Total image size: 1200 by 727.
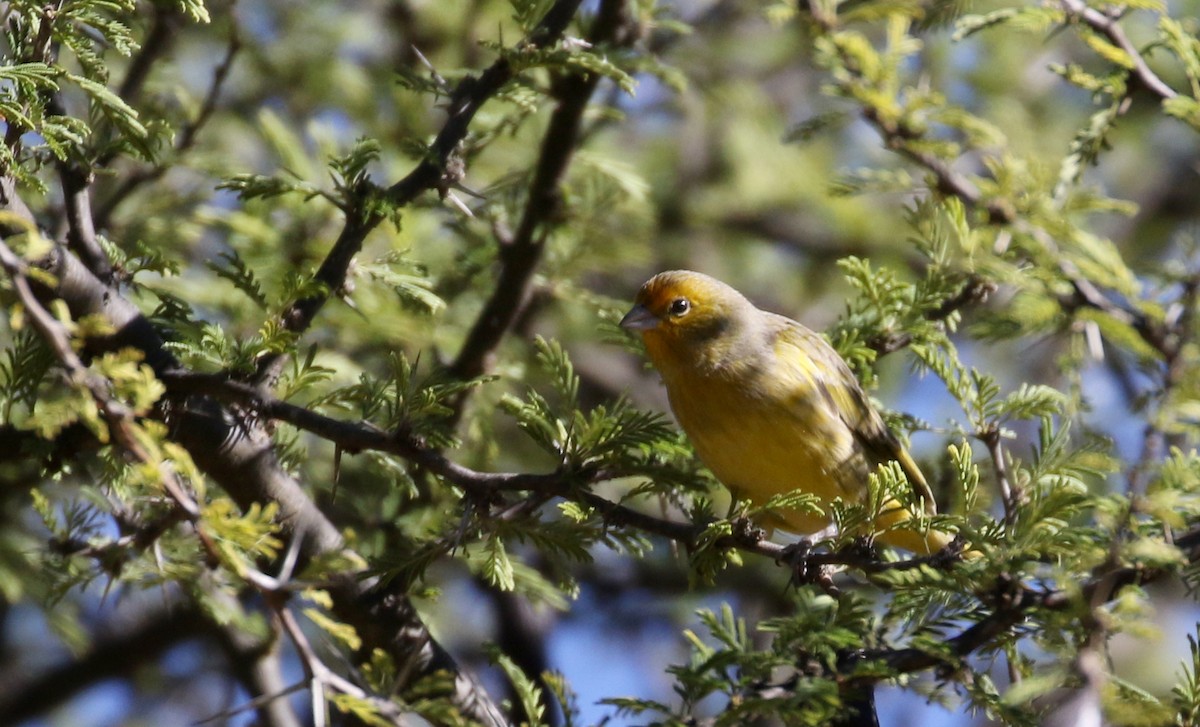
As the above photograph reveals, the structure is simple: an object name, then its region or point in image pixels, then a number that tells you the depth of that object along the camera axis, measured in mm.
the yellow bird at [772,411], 8977
